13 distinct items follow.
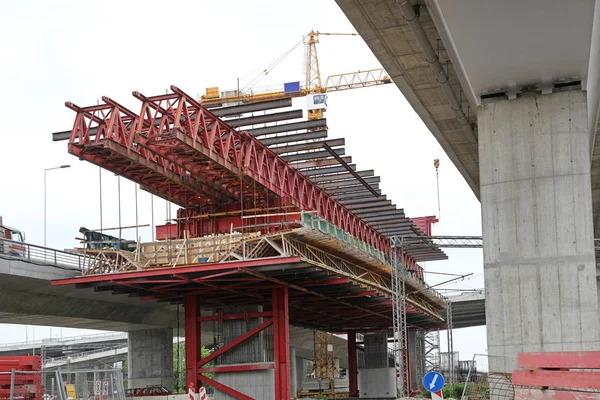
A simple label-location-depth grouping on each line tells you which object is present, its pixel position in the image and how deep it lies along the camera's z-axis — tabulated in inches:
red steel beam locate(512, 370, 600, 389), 468.1
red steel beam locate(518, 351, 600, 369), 502.0
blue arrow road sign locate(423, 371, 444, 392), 802.2
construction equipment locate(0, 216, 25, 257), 1549.0
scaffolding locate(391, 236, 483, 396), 1584.5
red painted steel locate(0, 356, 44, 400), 1049.5
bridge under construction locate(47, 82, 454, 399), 1430.9
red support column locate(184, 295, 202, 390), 1694.1
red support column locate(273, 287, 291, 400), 1638.8
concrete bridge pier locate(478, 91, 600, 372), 840.3
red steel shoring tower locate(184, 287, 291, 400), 1649.9
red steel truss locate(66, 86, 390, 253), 1395.2
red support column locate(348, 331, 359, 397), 2947.8
